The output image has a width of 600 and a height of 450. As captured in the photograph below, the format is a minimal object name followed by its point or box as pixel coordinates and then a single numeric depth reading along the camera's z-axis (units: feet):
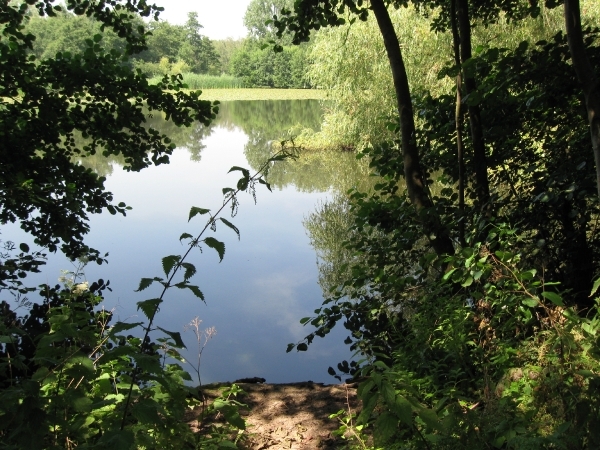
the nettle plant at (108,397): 4.94
